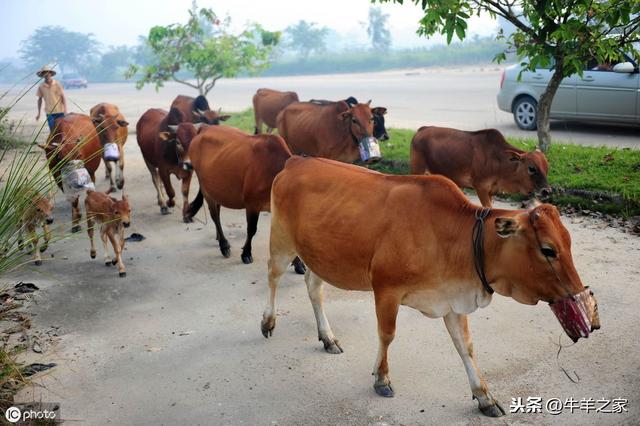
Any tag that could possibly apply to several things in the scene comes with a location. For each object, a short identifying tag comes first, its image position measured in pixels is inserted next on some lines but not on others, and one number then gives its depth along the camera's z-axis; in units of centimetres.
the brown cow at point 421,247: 412
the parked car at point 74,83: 5319
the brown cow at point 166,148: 973
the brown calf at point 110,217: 788
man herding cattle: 1167
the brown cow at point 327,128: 988
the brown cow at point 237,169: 783
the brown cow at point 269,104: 1436
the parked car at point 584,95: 1235
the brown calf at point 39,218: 752
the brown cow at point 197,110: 1162
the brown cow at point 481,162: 801
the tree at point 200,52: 1831
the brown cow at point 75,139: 927
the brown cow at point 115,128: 1069
